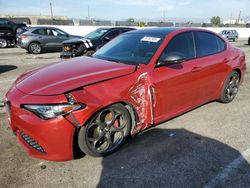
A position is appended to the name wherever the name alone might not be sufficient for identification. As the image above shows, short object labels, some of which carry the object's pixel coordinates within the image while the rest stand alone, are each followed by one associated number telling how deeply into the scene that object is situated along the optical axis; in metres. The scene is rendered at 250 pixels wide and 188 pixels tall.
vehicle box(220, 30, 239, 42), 22.47
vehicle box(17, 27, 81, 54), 11.16
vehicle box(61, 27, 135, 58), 7.98
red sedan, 2.17
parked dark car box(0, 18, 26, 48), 13.60
